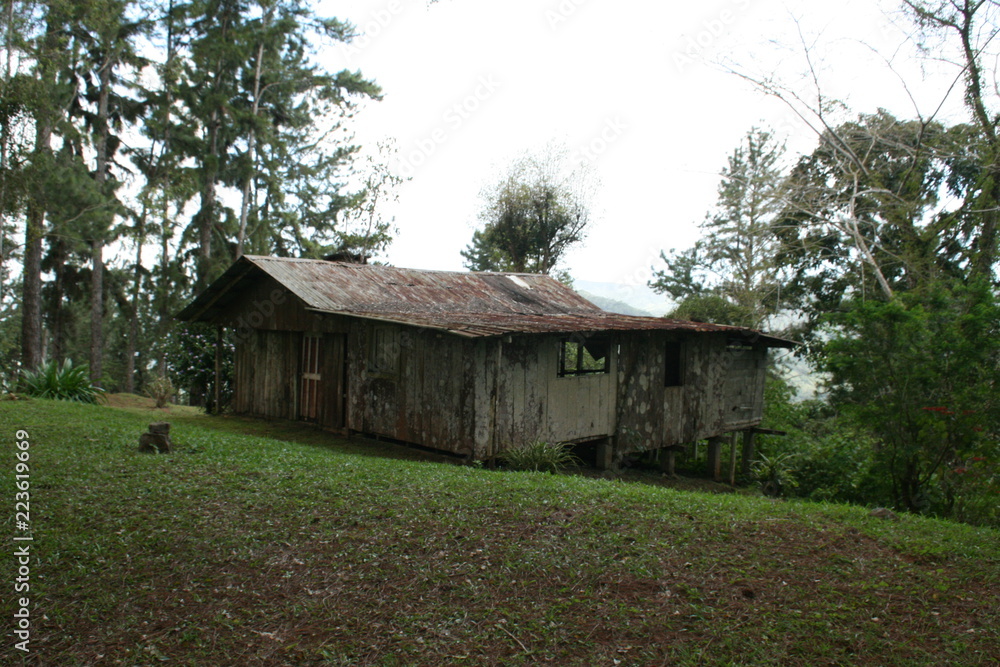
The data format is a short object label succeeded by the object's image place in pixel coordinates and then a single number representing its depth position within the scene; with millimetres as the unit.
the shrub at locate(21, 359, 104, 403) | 16406
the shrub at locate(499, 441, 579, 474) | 10969
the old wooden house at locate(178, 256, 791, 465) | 11242
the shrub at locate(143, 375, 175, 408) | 17562
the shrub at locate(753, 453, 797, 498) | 15088
